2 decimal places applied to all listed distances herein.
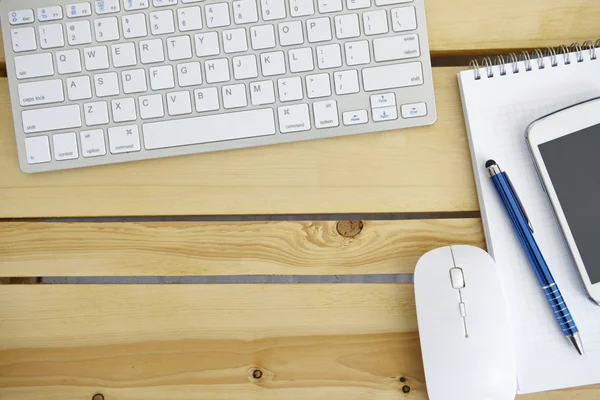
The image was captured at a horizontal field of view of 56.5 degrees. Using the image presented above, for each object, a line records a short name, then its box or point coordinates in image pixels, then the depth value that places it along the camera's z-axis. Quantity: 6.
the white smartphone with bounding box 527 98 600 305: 0.56
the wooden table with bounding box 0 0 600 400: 0.57
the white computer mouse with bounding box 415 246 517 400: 0.52
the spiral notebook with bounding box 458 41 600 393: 0.56
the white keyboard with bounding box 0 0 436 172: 0.56
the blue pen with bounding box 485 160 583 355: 0.55
